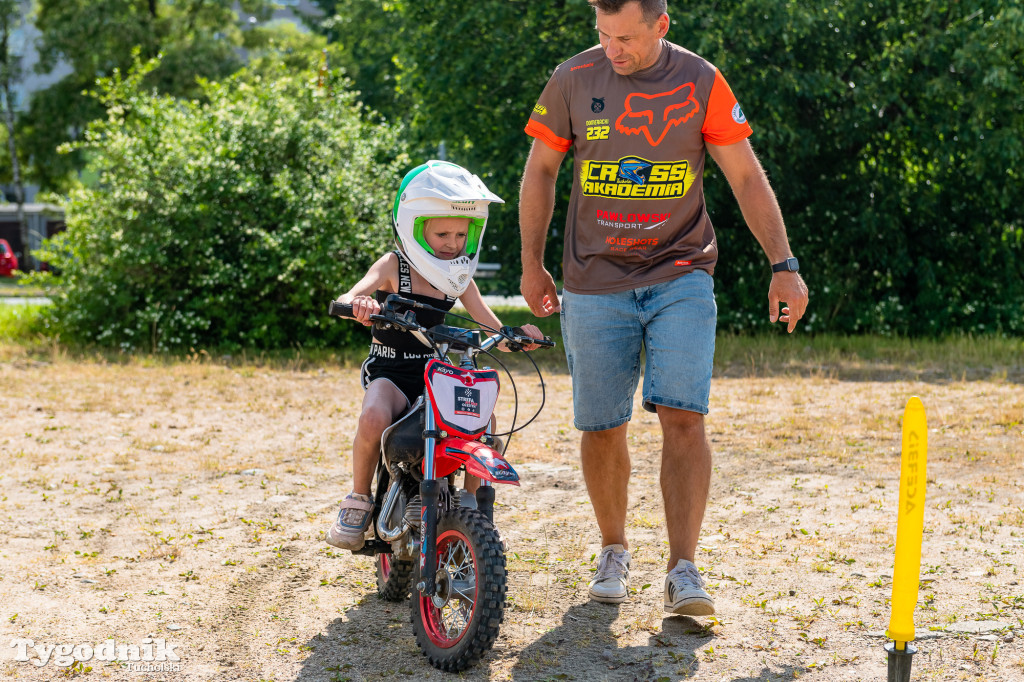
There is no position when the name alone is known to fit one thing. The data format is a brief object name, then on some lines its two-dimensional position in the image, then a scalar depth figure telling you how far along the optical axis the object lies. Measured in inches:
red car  1379.2
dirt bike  139.2
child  159.5
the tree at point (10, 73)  1342.3
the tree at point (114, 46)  1166.3
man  158.9
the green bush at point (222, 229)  457.4
